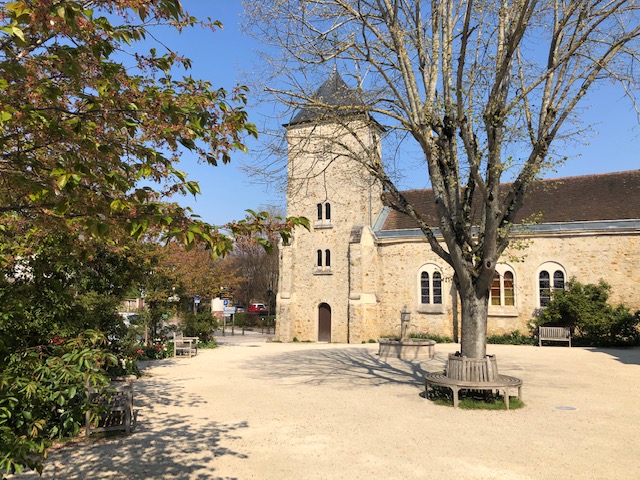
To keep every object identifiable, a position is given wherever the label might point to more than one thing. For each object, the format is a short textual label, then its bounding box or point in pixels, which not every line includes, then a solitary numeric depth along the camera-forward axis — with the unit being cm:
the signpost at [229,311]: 3398
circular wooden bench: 826
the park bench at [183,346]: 1716
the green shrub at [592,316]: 1822
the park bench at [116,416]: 671
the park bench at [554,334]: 1872
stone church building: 1986
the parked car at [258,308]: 4411
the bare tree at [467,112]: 797
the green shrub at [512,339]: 2010
